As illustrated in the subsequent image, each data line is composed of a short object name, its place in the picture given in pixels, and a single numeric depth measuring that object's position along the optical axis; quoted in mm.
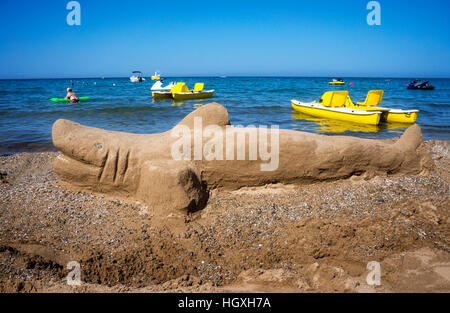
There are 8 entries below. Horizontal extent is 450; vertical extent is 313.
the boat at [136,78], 55938
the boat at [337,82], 51959
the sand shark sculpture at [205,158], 3705
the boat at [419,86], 33250
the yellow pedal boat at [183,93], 17719
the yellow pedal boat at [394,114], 10678
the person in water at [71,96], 15723
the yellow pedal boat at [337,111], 10289
